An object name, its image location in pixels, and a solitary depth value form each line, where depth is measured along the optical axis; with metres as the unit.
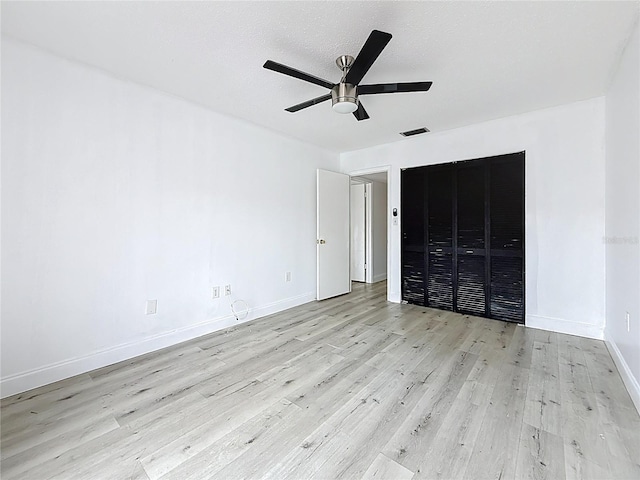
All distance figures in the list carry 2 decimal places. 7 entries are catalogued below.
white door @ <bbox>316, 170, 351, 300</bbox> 4.50
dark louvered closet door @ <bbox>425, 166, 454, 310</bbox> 3.89
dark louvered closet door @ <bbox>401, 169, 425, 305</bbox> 4.14
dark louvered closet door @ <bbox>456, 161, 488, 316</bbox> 3.63
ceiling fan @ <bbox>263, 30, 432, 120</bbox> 1.81
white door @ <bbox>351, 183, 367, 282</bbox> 6.04
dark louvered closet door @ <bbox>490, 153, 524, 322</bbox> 3.37
